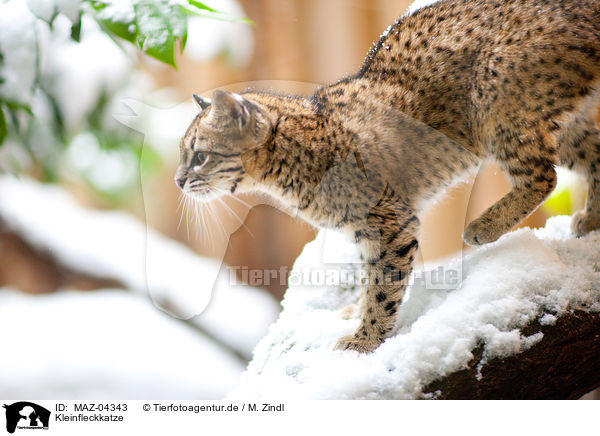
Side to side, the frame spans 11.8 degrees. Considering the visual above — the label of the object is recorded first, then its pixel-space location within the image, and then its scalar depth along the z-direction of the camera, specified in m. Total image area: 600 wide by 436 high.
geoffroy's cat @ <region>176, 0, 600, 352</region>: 2.92
